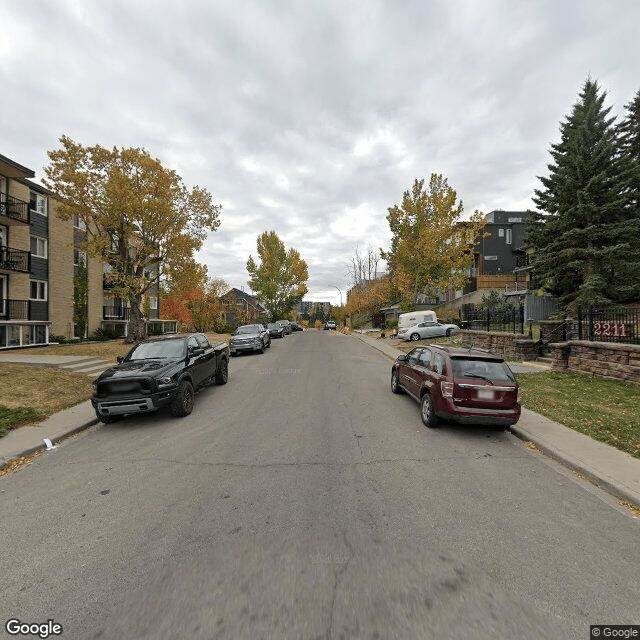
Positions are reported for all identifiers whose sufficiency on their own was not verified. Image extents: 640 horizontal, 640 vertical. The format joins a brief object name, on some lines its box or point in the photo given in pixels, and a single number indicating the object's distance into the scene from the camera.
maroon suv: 6.02
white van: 27.59
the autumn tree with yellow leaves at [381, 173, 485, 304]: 26.00
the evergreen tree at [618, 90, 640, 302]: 18.36
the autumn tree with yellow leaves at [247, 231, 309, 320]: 50.34
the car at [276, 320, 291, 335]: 39.75
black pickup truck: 6.70
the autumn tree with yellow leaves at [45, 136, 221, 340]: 18.70
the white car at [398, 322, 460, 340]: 24.97
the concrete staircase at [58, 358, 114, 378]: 12.13
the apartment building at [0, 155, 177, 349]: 21.03
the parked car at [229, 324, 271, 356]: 19.09
